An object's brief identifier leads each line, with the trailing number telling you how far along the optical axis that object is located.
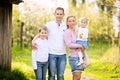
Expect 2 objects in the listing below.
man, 7.89
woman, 7.63
